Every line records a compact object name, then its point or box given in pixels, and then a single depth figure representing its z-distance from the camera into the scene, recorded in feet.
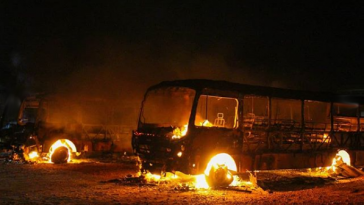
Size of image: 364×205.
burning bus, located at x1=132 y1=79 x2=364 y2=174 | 29.12
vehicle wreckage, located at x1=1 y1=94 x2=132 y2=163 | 45.78
